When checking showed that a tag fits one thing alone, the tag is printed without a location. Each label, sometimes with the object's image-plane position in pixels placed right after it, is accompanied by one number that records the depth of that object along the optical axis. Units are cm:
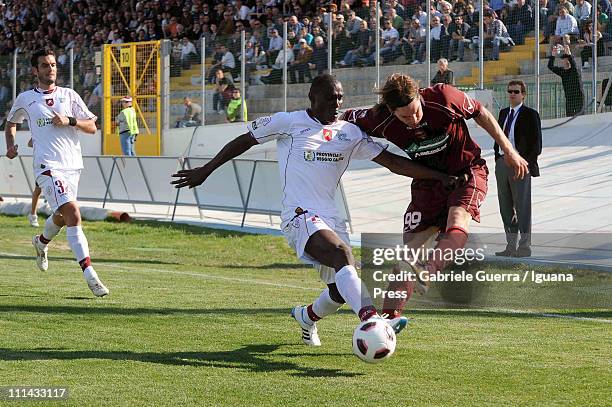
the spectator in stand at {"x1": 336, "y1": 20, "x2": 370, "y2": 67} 2294
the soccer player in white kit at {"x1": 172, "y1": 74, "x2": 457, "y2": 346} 761
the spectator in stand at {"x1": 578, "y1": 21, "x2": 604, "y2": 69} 2033
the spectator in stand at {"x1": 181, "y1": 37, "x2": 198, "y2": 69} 2791
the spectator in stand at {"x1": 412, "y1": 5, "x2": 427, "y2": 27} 2167
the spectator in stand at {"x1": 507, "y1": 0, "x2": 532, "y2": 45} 2069
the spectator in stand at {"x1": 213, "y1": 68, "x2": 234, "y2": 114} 2656
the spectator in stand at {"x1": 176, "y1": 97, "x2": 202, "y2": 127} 2758
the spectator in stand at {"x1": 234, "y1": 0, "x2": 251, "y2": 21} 3009
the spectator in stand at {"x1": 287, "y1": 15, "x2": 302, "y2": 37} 2469
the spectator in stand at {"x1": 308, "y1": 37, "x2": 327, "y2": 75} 2380
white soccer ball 672
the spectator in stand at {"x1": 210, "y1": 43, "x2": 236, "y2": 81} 2655
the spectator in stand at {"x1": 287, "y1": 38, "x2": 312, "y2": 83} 2438
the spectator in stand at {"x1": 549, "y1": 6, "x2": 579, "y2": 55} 2042
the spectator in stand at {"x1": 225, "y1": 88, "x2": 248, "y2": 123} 2605
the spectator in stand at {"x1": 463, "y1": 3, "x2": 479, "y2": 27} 2130
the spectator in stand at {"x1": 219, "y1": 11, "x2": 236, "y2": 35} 2981
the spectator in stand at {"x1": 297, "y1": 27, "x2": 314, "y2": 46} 2438
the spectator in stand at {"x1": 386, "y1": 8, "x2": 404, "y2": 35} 2225
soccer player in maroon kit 752
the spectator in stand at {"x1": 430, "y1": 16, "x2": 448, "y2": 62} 2153
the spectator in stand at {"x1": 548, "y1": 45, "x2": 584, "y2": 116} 2044
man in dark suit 1356
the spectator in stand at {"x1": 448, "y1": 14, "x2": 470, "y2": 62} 2138
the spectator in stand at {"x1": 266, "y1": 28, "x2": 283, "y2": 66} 2530
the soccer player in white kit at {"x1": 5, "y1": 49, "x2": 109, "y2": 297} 1078
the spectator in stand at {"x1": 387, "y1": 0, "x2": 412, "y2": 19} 2211
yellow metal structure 2961
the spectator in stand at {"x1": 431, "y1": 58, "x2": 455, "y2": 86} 2108
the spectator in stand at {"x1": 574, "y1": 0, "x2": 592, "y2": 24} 2016
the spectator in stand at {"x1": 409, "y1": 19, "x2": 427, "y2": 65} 2173
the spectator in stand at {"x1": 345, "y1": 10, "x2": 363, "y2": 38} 2339
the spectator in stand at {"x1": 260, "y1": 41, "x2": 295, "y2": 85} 2488
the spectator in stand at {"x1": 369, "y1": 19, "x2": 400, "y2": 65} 2236
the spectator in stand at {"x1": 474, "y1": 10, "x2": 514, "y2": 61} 2102
